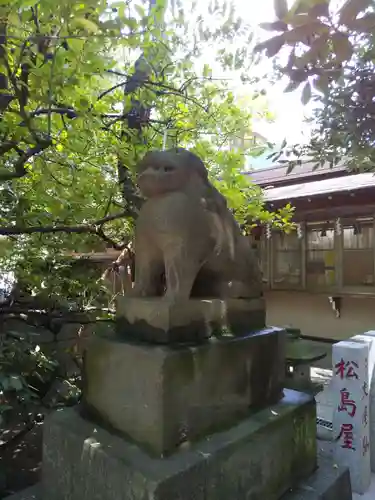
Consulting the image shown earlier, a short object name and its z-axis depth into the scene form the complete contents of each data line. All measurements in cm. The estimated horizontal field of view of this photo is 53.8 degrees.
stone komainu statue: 172
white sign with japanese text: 276
